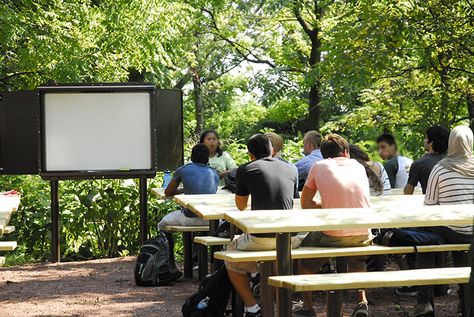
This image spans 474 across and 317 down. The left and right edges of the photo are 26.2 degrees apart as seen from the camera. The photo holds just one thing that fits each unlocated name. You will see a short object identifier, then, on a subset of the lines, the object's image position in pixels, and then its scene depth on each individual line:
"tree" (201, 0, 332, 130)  25.69
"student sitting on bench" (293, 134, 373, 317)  7.83
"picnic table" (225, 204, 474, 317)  6.46
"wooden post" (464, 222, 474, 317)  4.50
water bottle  12.38
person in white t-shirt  10.98
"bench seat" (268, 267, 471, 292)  6.16
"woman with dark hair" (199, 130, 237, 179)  12.41
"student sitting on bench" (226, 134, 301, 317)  7.69
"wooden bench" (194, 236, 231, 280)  8.86
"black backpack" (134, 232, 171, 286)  10.65
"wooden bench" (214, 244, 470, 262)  7.29
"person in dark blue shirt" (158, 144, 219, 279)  10.67
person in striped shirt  8.08
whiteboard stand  12.94
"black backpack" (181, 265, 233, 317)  7.96
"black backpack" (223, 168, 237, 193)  10.84
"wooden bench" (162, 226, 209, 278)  11.16
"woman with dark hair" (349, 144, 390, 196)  9.68
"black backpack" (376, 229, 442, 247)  8.06
